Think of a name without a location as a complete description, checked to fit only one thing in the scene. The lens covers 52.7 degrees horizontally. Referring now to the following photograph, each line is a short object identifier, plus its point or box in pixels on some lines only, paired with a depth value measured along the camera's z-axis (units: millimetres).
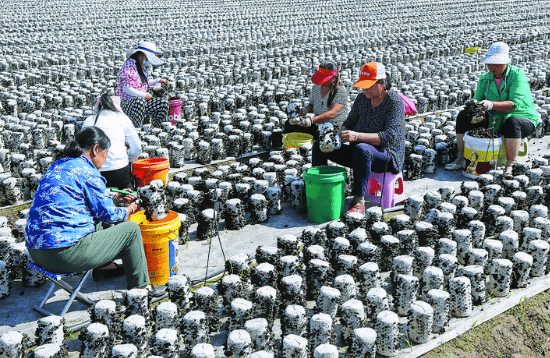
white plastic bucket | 5742
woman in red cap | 5750
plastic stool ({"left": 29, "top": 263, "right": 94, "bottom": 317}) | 3502
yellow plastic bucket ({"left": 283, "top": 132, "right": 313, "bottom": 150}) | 6412
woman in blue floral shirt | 3355
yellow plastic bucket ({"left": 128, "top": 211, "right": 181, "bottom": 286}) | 3850
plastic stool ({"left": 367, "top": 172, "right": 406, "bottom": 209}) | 5145
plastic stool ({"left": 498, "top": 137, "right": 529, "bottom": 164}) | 5971
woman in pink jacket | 6770
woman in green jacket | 5662
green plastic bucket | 4836
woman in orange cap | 4883
